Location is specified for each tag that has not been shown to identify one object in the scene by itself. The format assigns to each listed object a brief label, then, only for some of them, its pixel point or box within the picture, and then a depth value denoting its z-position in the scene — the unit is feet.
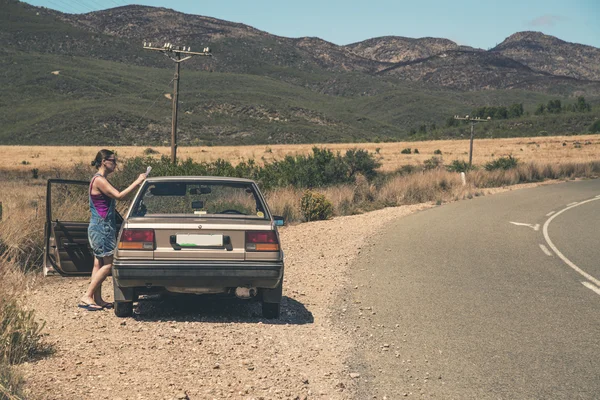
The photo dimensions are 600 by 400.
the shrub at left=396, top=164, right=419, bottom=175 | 152.25
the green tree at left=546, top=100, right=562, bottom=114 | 447.83
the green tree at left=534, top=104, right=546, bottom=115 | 454.77
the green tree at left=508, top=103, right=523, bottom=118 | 464.65
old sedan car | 25.20
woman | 27.81
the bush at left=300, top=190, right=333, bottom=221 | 69.72
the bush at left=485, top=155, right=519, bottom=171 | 146.61
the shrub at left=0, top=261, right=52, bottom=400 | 19.60
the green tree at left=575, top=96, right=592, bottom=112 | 426.10
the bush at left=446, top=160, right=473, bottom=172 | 149.75
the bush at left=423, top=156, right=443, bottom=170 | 166.09
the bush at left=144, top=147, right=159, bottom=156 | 217.31
